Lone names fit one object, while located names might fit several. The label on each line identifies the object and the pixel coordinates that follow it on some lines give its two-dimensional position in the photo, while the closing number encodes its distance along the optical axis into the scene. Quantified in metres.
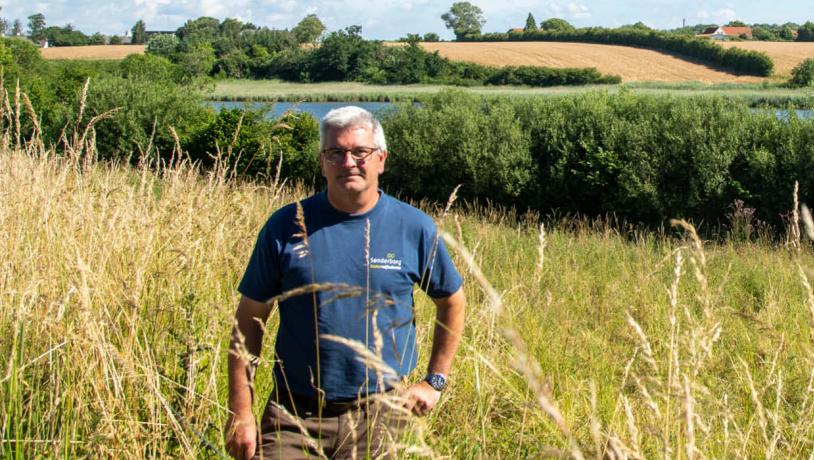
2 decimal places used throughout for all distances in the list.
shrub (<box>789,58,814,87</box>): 49.09
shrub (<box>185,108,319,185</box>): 15.18
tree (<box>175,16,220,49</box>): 64.66
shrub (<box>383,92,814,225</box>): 13.29
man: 2.54
